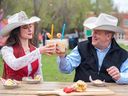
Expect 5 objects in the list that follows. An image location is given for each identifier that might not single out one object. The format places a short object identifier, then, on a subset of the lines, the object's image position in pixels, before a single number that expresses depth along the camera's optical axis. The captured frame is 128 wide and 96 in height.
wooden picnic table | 3.56
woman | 4.57
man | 4.40
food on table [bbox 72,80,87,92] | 3.63
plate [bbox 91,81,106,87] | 4.00
